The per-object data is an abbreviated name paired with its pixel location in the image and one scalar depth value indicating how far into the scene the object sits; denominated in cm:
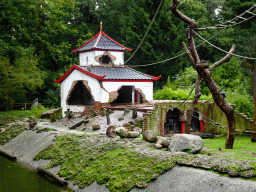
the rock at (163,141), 1364
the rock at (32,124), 2230
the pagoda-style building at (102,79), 2389
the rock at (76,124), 2151
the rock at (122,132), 1553
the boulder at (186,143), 1246
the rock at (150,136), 1438
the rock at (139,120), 1875
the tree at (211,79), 1374
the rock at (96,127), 1962
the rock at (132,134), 1547
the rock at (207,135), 2053
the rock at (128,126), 1838
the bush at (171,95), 2794
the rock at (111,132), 1602
